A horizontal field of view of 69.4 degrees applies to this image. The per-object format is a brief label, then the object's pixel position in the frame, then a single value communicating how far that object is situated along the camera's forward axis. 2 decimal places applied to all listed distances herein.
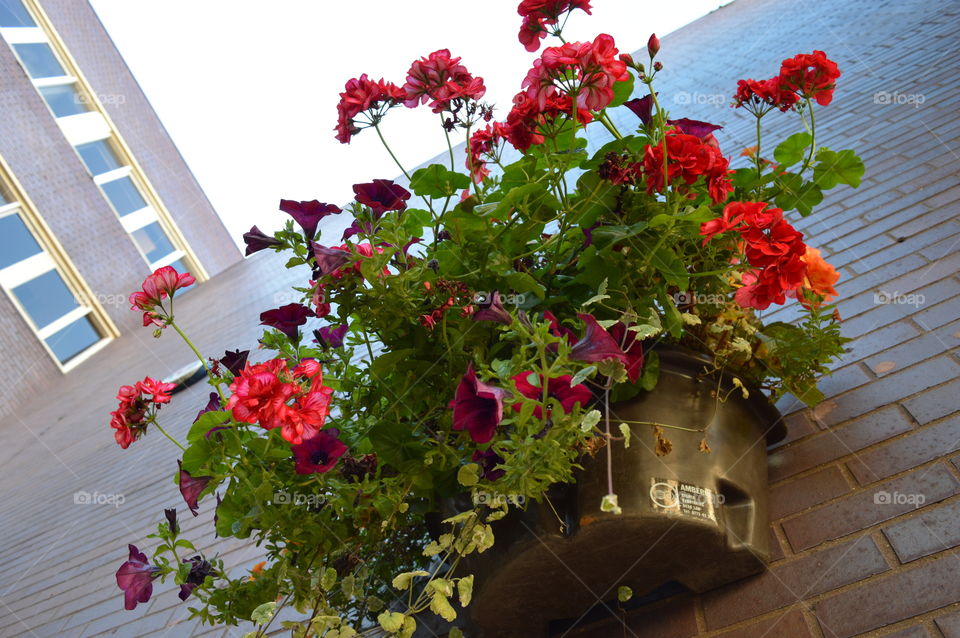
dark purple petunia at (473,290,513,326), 1.06
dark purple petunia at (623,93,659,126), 1.32
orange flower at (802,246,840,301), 1.41
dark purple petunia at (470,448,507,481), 1.14
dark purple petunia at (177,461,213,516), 1.24
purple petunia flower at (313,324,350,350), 1.47
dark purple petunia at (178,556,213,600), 1.30
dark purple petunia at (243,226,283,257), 1.29
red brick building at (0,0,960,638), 1.25
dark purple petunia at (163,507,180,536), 1.33
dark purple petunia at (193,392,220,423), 1.39
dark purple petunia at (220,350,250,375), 1.41
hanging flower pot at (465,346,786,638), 1.20
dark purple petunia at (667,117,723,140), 1.41
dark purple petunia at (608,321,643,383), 1.16
